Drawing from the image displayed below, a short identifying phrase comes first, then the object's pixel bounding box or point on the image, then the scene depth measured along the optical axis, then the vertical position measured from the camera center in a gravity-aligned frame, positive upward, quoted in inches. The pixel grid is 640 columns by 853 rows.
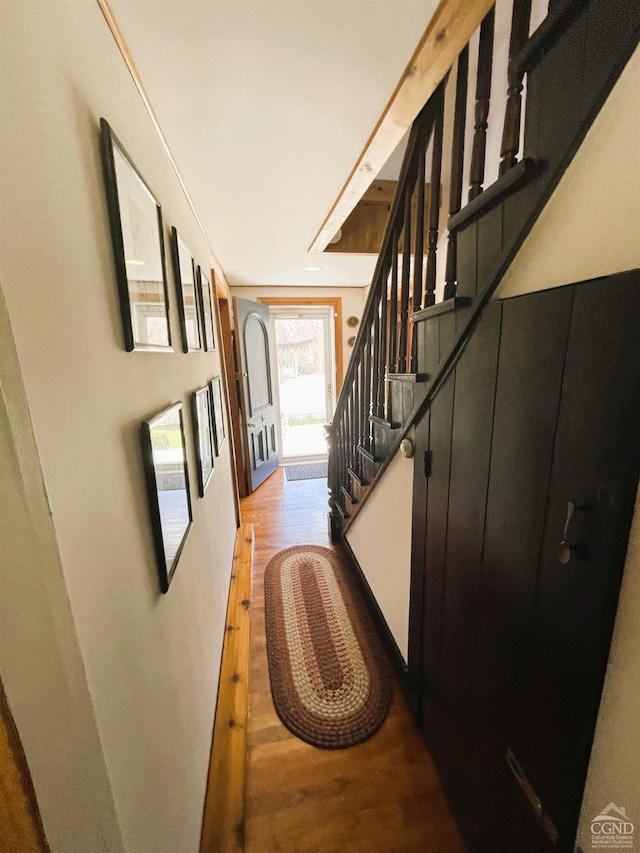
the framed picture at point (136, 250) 26.4 +10.9
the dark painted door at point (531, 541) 20.4 -15.7
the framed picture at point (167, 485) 30.4 -13.0
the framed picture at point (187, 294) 46.4 +11.3
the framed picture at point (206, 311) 67.3 +12.0
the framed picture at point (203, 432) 52.1 -12.0
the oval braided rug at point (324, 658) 54.4 -59.6
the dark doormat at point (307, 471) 160.7 -57.1
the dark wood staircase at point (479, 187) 21.6 +15.6
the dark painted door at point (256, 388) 131.5 -11.5
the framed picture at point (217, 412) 72.0 -12.2
